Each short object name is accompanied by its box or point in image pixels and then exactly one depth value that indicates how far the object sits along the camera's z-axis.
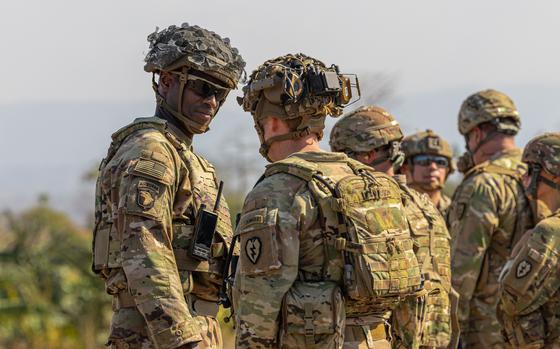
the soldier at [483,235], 18.58
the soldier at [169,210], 11.33
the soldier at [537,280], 14.83
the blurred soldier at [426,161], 20.72
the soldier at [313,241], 10.39
